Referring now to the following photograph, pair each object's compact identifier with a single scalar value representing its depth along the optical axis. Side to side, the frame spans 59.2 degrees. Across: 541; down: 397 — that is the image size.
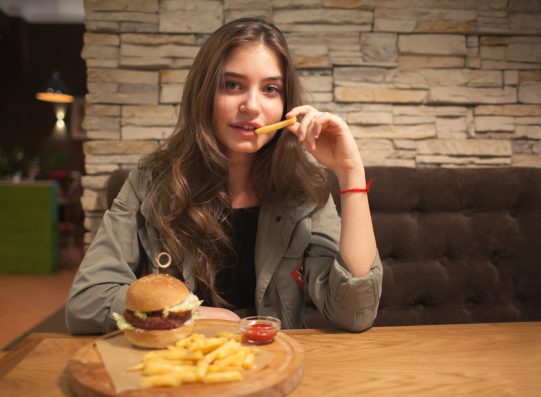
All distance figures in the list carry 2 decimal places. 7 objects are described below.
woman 1.44
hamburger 1.06
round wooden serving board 0.84
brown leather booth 2.20
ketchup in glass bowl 1.10
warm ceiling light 8.80
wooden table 0.95
